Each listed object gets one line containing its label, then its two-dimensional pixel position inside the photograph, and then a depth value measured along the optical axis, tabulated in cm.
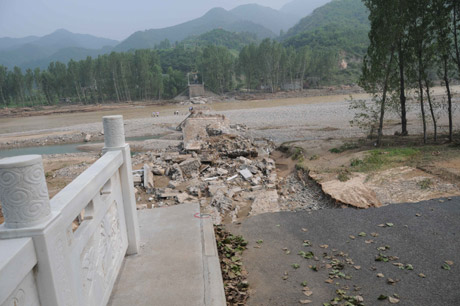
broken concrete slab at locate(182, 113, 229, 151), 1500
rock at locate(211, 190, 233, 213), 834
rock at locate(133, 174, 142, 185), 1039
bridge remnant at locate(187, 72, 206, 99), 6956
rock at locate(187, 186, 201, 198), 954
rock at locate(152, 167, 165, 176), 1186
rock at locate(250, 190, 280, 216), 791
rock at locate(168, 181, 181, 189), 1045
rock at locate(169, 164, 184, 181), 1119
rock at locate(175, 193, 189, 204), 898
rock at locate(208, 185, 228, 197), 944
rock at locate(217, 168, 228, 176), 1135
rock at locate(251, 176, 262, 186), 1023
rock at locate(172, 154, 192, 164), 1305
